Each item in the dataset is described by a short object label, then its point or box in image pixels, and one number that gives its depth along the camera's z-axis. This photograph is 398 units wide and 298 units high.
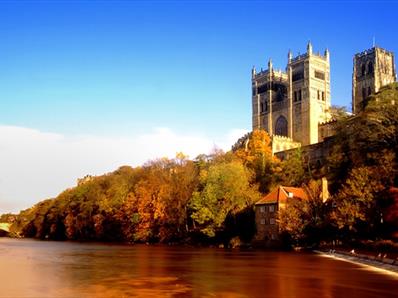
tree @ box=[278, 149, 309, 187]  85.31
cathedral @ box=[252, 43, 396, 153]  124.81
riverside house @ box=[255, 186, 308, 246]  70.44
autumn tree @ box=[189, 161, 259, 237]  77.56
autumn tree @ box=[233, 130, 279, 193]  90.62
